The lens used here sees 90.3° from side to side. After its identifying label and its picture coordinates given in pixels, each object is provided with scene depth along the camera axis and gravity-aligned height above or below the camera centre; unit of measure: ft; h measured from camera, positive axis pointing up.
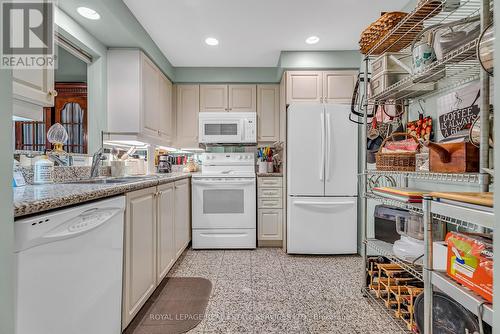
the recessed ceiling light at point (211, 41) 8.75 +4.47
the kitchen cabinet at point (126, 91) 8.05 +2.44
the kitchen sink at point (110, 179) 6.00 -0.35
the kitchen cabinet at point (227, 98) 11.39 +3.13
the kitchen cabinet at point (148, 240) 4.75 -1.78
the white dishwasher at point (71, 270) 2.54 -1.31
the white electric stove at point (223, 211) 10.03 -1.82
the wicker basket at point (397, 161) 5.24 +0.11
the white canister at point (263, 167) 11.03 -0.04
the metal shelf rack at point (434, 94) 3.31 +1.65
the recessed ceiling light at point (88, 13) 5.98 +3.79
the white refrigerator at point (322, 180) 9.22 -0.52
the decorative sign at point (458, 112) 4.47 +1.06
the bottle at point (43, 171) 5.05 -0.10
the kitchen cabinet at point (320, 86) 9.74 +3.16
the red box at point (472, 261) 2.94 -1.21
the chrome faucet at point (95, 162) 6.41 +0.10
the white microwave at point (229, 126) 10.82 +1.75
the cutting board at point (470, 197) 2.89 -0.40
